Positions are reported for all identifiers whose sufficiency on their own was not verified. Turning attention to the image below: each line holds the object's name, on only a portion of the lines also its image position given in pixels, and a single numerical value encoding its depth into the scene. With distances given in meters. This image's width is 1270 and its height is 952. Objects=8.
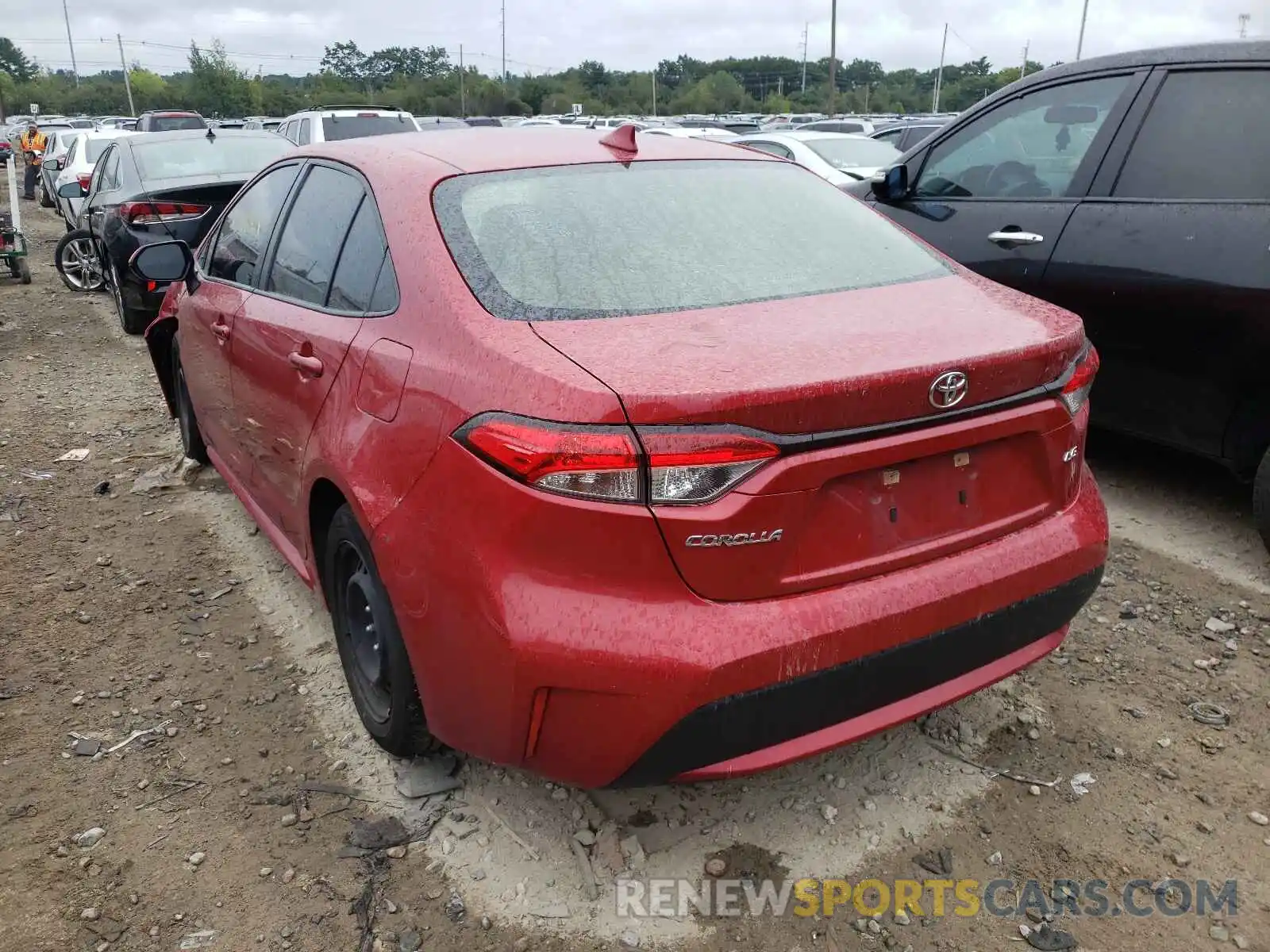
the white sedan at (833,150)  10.04
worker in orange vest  22.56
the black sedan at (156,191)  7.60
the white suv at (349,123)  13.85
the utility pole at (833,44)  38.66
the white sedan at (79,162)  13.11
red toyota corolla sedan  1.88
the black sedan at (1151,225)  3.52
